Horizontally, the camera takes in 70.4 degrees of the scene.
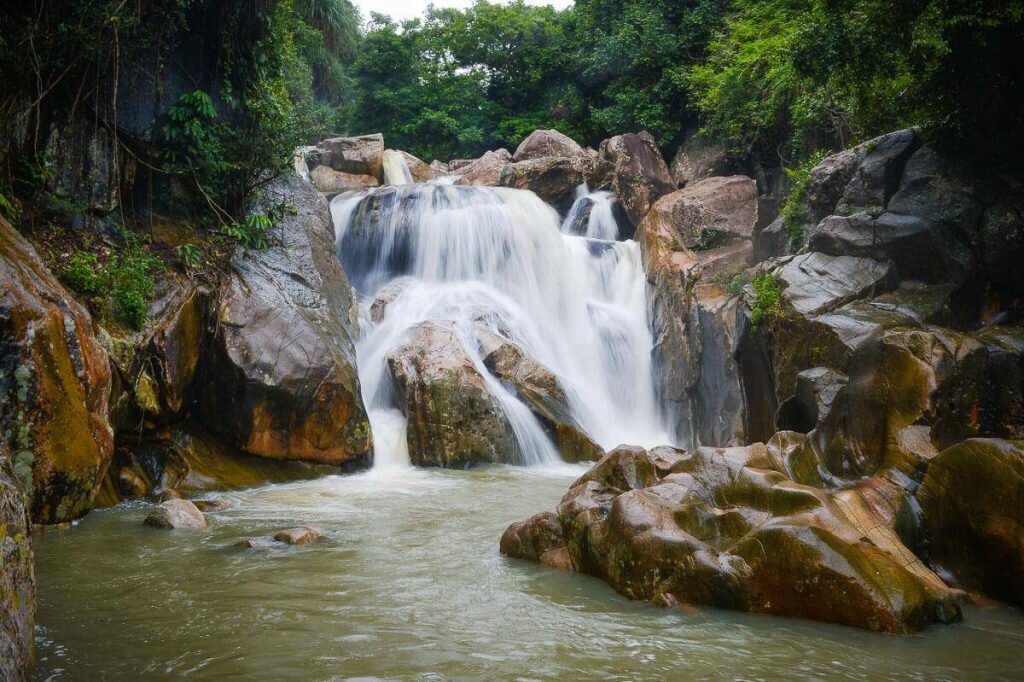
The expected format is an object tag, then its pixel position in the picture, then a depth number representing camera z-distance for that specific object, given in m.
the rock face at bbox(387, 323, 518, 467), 11.36
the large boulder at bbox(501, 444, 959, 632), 4.49
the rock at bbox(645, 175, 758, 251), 16.22
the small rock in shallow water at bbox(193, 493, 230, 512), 7.81
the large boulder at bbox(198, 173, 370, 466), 9.61
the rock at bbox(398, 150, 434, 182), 23.58
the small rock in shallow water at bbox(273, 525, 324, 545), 6.37
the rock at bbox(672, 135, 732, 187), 19.44
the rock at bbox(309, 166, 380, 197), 20.86
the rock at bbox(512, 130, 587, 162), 22.56
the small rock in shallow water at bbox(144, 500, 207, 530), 6.86
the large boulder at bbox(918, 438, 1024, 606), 4.81
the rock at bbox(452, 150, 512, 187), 21.64
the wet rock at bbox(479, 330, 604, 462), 12.12
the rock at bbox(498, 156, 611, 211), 20.11
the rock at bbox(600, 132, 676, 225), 19.06
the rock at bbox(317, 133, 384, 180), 21.91
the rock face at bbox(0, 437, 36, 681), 3.10
